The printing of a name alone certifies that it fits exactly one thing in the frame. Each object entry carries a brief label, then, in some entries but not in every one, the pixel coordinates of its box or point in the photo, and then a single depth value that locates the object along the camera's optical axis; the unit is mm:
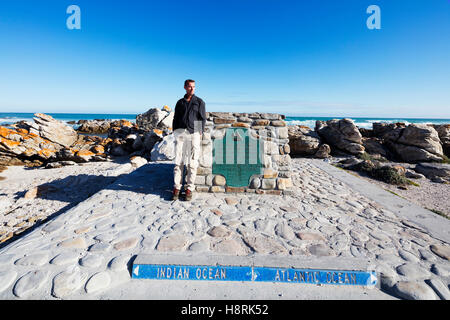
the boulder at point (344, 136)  12148
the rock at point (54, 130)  11570
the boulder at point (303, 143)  12141
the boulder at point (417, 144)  11195
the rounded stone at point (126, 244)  2635
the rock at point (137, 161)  9145
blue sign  2205
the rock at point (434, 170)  8062
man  4141
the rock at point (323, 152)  11852
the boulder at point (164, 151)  8954
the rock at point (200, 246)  2633
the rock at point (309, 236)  2939
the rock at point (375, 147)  12602
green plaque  4578
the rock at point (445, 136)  12586
